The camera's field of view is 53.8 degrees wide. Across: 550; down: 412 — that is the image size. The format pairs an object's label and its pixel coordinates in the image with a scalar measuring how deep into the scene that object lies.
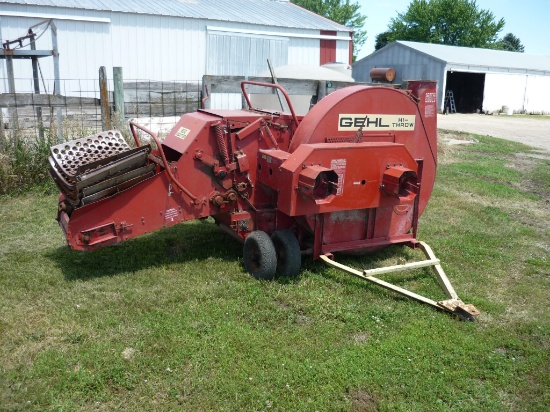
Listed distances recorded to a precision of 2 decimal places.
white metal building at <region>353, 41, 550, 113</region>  32.88
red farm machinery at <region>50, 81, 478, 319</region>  4.60
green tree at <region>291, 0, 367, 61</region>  59.03
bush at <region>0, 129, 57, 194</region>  7.68
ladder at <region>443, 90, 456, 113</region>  34.30
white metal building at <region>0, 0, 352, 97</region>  14.84
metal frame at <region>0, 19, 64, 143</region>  9.69
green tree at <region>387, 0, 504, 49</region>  54.84
